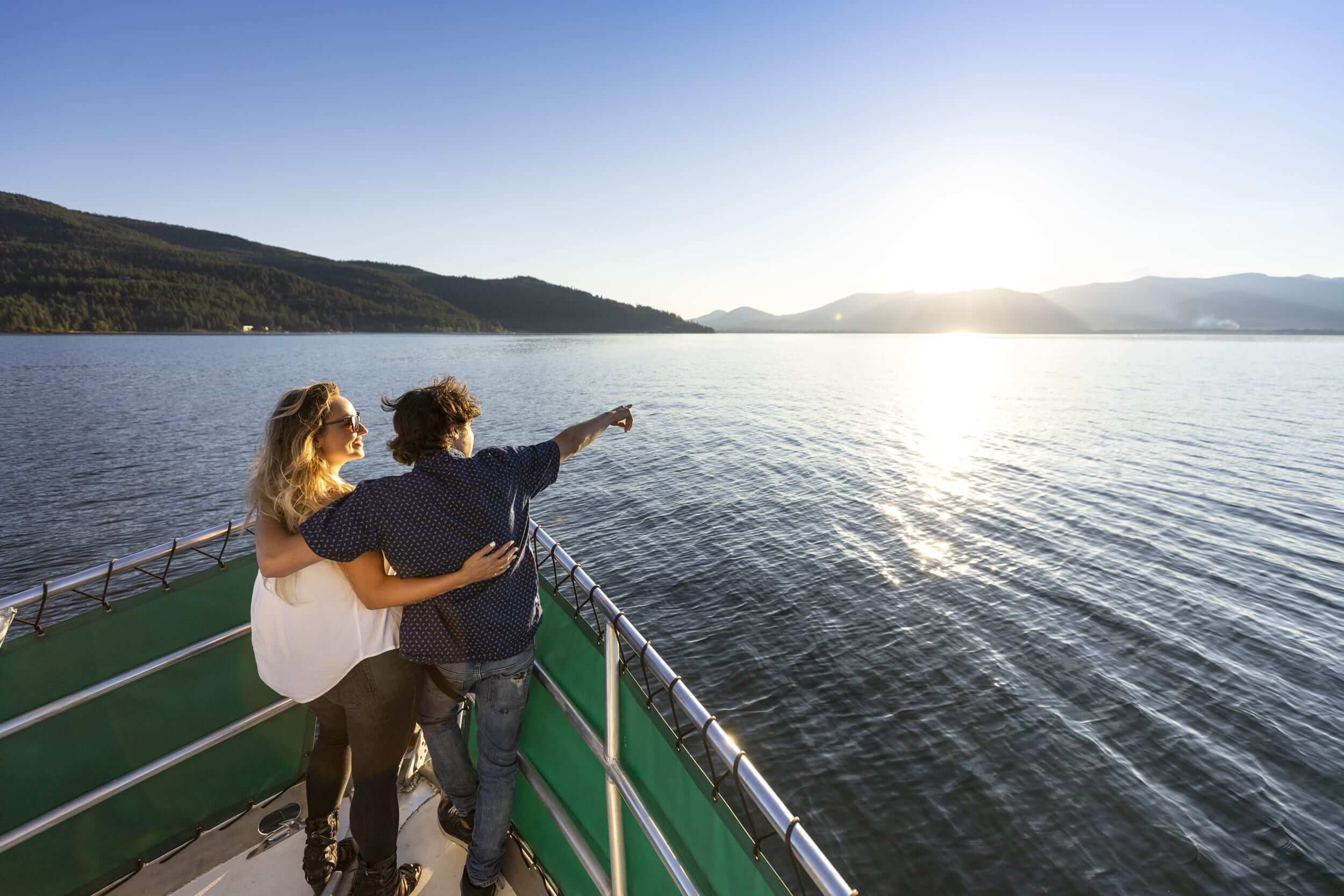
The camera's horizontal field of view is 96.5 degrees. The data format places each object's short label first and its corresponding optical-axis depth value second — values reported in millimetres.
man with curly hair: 2406
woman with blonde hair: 2533
